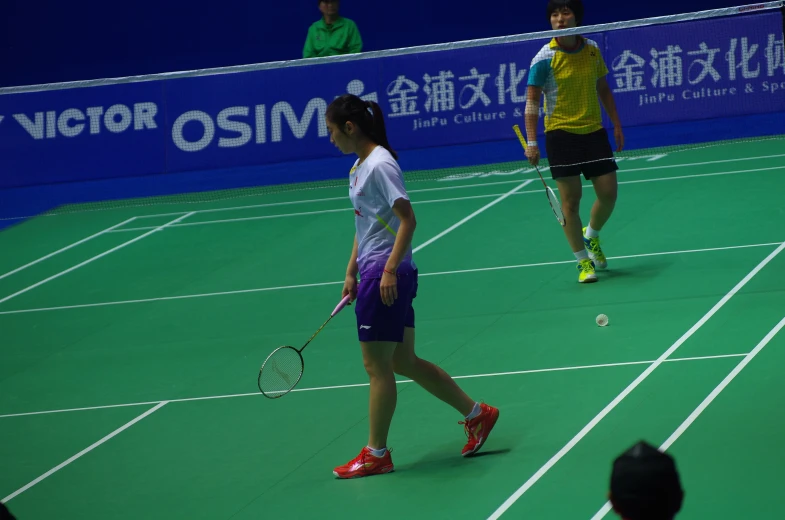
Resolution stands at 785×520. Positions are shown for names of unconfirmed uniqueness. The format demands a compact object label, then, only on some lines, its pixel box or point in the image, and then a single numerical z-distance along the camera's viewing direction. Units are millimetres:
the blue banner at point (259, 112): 28367
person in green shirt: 31993
